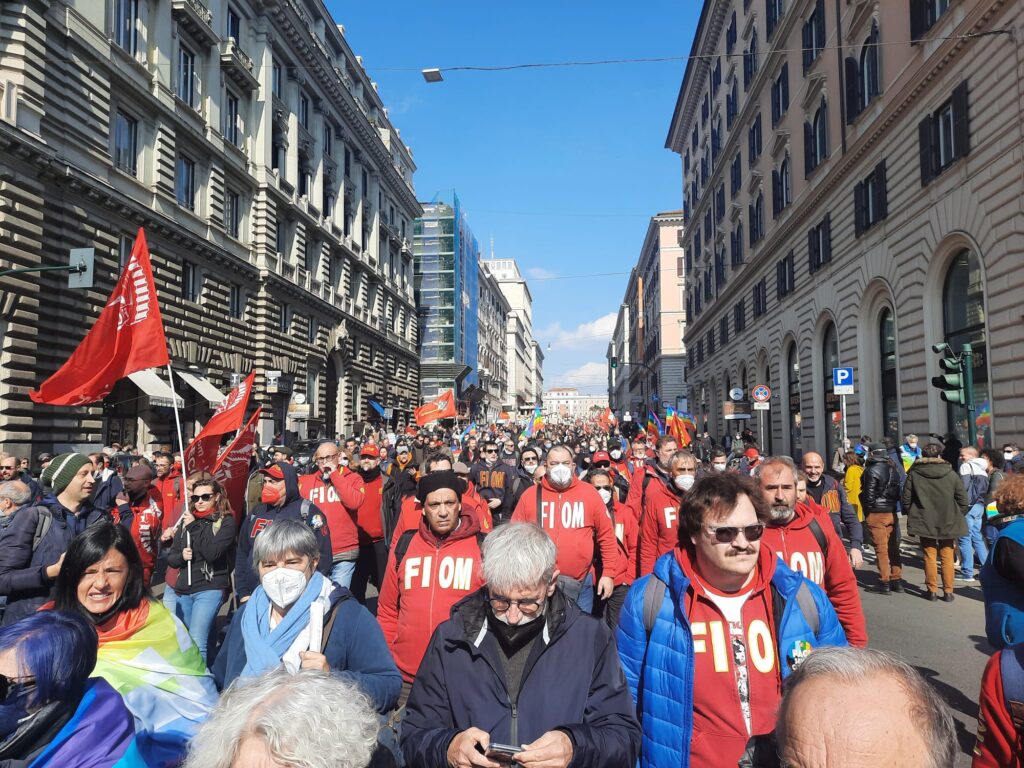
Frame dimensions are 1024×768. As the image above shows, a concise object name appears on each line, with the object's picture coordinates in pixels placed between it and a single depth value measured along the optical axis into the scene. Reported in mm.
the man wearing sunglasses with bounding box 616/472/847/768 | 2568
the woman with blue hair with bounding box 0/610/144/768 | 1916
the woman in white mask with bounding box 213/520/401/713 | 2904
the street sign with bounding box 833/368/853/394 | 15219
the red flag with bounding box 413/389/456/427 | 22828
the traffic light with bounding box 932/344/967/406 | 10914
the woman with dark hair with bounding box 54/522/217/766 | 2611
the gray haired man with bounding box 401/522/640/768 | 2309
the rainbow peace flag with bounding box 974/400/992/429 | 14375
